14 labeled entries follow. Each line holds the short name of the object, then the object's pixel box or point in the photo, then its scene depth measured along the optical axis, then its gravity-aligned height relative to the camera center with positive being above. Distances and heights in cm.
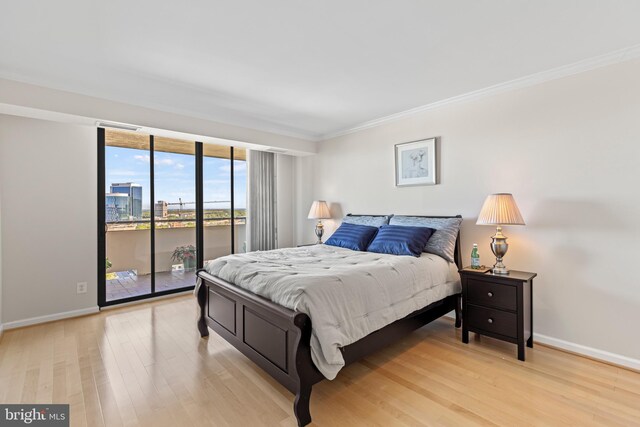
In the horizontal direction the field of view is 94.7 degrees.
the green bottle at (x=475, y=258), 287 -45
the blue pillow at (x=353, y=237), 354 -30
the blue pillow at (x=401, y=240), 303 -30
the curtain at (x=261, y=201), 486 +21
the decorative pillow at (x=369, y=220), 379 -10
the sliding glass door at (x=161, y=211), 373 +4
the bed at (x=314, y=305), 176 -69
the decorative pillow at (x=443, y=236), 306 -26
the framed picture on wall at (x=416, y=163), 353 +62
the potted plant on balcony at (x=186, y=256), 429 -62
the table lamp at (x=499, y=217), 257 -5
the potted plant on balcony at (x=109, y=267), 371 -67
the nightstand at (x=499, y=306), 243 -82
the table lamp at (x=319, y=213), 468 +0
